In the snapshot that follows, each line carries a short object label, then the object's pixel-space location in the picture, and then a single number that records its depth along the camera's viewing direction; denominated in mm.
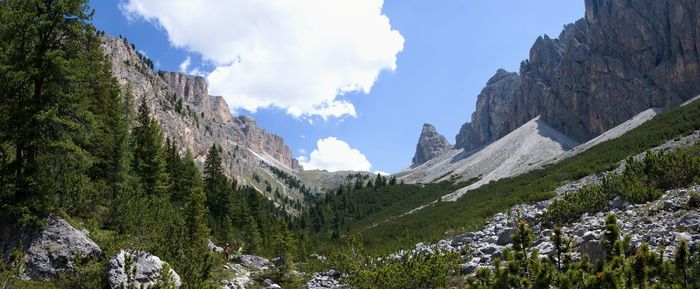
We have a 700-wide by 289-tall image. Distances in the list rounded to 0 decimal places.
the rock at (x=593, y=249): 14153
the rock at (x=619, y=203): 23766
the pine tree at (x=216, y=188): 60188
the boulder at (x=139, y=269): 14047
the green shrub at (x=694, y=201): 19219
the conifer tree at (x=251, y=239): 49844
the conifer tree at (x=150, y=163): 38388
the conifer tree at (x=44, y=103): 16031
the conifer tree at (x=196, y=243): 17186
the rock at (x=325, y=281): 28891
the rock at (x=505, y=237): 23734
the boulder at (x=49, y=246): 14484
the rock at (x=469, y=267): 20234
